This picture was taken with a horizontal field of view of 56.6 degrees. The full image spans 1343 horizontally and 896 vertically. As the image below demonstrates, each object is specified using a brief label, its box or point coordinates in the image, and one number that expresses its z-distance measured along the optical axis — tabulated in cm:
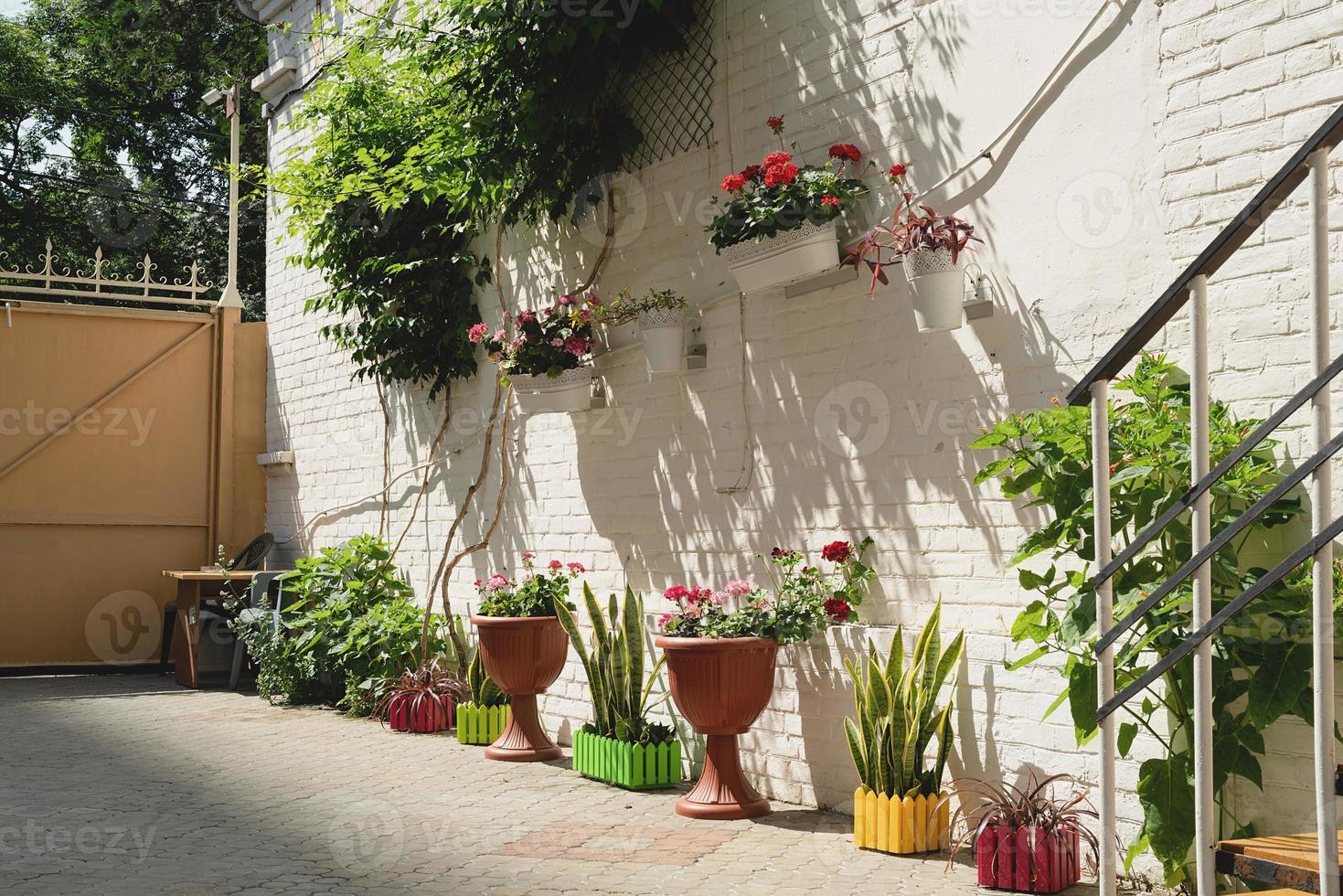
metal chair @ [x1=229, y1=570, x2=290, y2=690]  786
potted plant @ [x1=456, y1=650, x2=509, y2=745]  612
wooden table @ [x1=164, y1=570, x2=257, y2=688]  835
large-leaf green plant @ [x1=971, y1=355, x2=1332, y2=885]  300
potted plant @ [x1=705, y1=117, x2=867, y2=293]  443
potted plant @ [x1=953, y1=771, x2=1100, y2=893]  346
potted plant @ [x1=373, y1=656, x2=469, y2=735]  652
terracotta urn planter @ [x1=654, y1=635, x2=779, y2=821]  439
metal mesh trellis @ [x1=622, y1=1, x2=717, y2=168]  530
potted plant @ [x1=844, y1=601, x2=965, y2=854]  392
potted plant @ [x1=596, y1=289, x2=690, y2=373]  523
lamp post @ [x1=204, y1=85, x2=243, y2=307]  991
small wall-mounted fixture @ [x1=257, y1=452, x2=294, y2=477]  922
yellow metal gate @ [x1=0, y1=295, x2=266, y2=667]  902
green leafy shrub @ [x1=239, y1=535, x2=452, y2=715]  701
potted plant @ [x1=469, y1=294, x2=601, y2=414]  573
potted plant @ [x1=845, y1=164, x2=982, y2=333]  399
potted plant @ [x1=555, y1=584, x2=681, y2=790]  501
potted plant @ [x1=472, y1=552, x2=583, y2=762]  556
